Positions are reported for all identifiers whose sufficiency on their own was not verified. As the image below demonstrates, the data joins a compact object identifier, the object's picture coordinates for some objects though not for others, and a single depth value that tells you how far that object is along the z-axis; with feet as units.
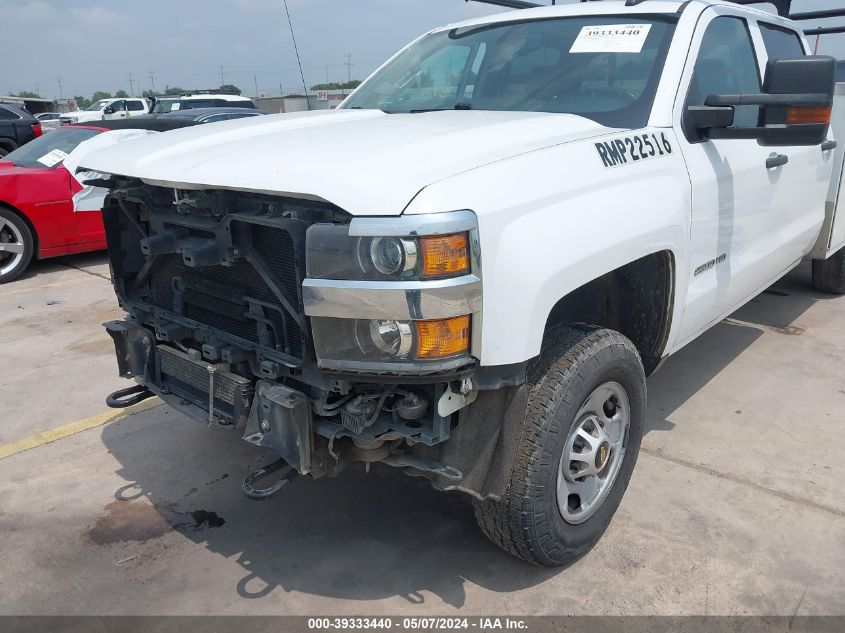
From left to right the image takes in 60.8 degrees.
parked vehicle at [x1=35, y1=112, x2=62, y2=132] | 78.40
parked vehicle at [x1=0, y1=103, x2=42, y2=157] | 50.75
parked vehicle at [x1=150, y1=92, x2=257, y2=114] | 53.88
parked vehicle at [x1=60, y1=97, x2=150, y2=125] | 82.52
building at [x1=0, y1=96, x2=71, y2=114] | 97.60
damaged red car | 23.13
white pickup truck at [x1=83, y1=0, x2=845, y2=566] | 6.71
